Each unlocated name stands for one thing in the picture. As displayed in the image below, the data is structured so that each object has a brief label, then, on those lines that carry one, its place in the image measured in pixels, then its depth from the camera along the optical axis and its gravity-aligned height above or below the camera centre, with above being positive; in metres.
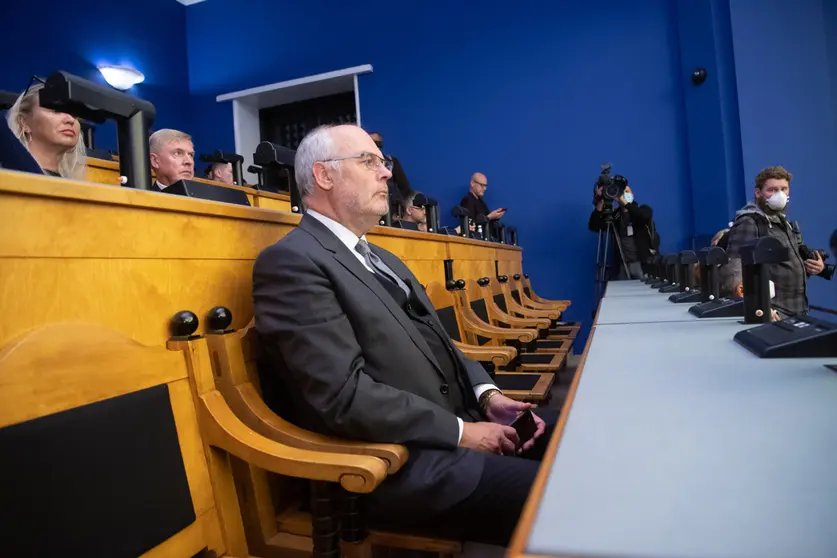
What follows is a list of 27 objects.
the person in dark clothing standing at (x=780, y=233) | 2.69 +0.15
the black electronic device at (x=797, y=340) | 0.95 -0.14
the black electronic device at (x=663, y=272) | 3.12 -0.01
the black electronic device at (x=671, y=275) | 2.85 -0.03
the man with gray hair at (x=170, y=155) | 2.69 +0.75
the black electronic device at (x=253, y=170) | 2.81 +0.67
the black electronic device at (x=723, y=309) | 1.59 -0.12
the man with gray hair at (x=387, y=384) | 0.96 -0.18
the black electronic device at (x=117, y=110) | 0.93 +0.36
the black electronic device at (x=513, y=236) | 5.32 +0.45
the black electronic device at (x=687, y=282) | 2.14 -0.06
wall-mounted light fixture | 5.44 +2.34
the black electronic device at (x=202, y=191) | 1.26 +0.28
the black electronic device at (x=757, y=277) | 1.29 -0.03
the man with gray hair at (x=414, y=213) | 4.40 +0.63
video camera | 4.94 +0.79
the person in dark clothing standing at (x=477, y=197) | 5.64 +0.90
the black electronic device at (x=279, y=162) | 1.37 +0.36
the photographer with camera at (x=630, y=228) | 5.07 +0.42
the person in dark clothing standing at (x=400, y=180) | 4.90 +0.99
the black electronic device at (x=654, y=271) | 3.83 +0.00
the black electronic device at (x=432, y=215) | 3.03 +0.40
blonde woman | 1.94 +0.66
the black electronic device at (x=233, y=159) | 3.05 +0.81
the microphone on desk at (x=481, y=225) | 4.30 +0.50
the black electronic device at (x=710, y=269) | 1.75 -0.01
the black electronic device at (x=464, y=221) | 3.47 +0.42
